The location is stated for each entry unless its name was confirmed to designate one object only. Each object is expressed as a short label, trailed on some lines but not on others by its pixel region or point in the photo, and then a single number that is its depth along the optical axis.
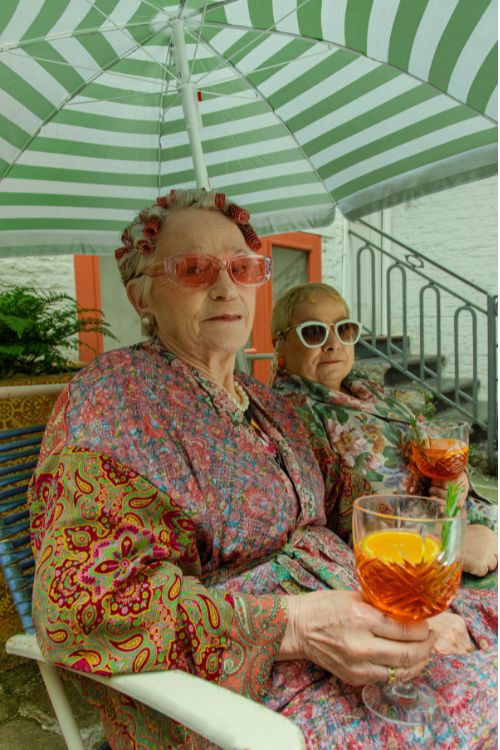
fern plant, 2.47
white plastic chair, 0.81
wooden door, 5.97
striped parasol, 1.84
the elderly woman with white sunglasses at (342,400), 1.99
